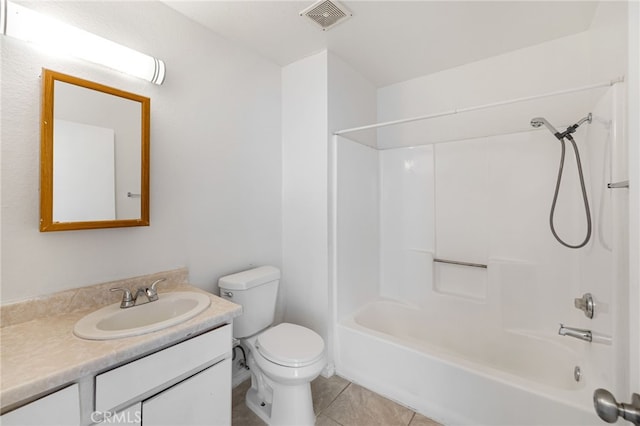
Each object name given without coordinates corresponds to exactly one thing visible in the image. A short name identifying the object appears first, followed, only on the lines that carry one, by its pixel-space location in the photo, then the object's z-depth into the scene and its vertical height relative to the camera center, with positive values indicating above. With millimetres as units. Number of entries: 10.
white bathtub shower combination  1292 -461
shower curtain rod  1119 +579
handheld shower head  1542 +520
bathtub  1279 -960
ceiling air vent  1531 +1199
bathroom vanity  753 -533
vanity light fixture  1027 +753
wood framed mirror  1134 +272
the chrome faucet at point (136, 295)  1239 -396
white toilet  1398 -768
